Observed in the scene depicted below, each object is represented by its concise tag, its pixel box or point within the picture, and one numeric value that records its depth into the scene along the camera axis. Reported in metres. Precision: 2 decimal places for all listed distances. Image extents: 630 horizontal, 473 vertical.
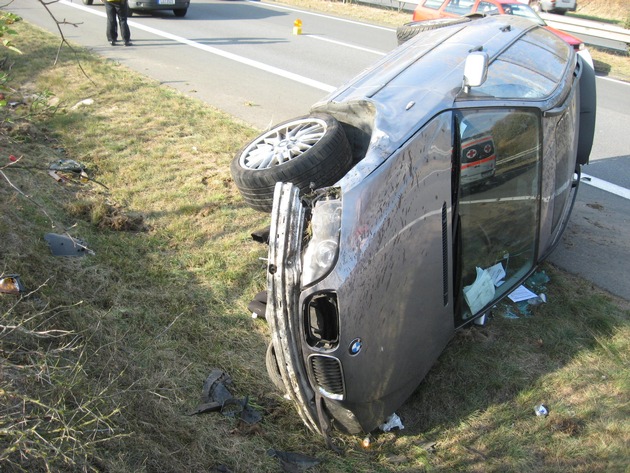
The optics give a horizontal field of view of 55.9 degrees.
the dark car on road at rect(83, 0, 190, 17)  15.63
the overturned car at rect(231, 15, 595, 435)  3.01
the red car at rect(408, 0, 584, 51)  12.45
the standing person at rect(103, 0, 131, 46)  12.13
